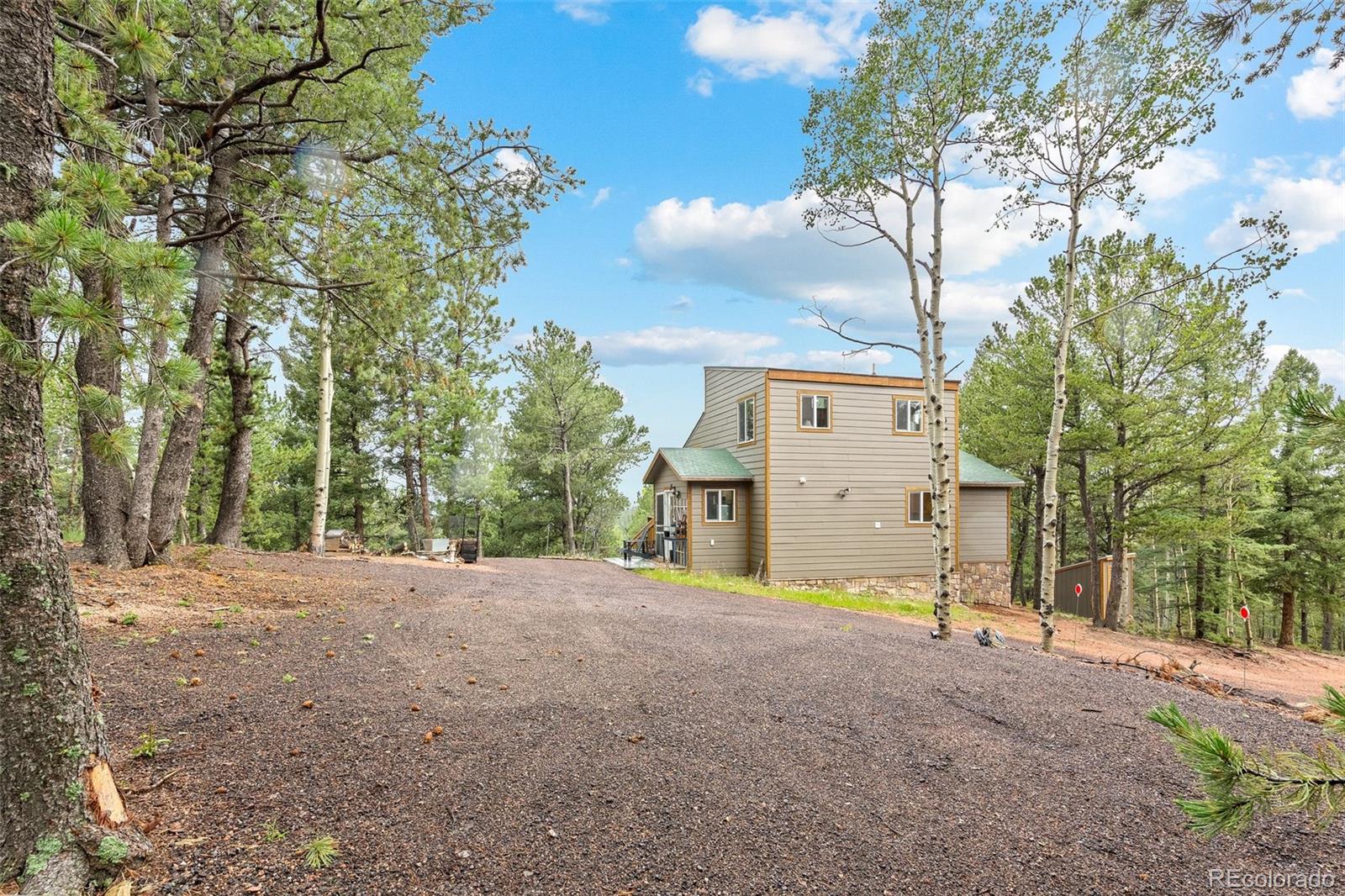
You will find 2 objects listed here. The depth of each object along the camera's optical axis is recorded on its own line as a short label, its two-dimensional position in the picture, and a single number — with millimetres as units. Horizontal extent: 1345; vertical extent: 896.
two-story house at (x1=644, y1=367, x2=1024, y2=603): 15227
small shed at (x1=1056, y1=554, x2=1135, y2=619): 17769
